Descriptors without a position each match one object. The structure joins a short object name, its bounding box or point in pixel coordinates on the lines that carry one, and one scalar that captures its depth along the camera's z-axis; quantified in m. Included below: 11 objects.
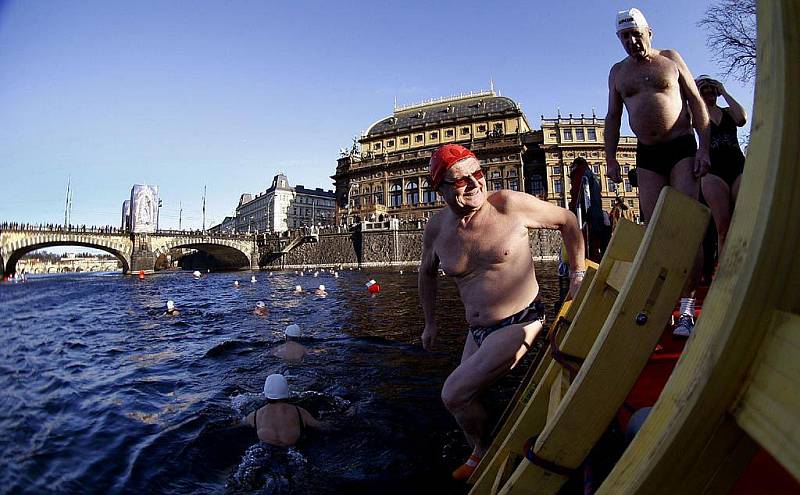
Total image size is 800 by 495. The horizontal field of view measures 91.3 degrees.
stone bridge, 38.41
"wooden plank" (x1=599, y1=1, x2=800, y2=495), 0.61
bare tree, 11.46
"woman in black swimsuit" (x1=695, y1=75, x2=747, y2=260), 3.31
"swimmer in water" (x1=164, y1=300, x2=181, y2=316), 11.80
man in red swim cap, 2.22
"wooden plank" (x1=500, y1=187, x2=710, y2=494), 0.98
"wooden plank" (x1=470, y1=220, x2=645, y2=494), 1.51
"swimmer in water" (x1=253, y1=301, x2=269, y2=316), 11.29
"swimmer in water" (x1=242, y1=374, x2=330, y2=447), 3.27
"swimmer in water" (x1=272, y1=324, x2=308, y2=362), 5.93
